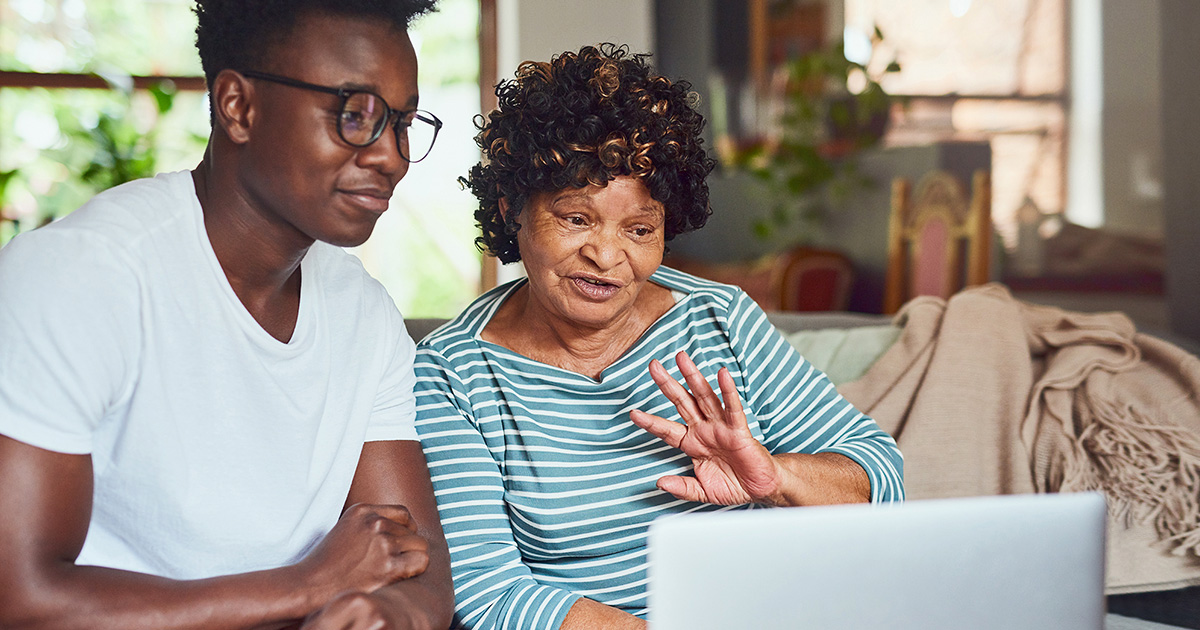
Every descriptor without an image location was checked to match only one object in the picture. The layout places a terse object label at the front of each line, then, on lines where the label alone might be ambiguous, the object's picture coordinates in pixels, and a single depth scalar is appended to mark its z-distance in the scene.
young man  0.88
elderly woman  1.23
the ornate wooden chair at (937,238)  3.54
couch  1.57
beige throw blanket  1.62
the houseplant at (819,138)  4.61
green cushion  1.92
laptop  0.73
